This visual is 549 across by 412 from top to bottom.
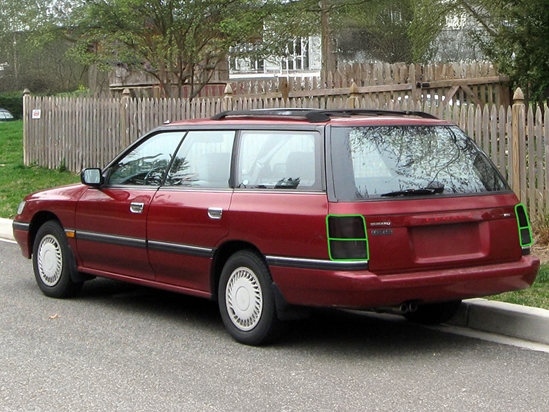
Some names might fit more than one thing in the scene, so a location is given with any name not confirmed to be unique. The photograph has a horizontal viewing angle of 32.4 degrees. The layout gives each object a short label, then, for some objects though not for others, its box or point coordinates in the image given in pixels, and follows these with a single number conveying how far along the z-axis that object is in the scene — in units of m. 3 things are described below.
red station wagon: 6.15
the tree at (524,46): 13.39
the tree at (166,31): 18.30
